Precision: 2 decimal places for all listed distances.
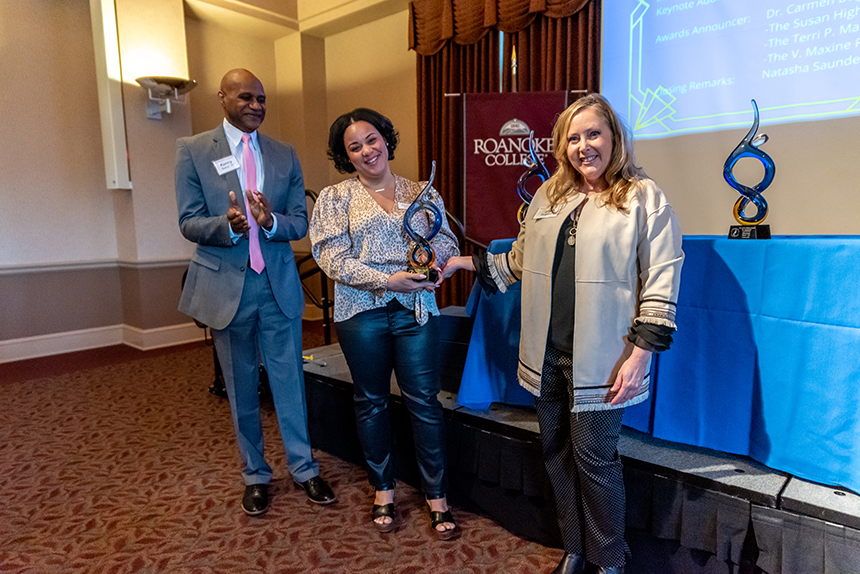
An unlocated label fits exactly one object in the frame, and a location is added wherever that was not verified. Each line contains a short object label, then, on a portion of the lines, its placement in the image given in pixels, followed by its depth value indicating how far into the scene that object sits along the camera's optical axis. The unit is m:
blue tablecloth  1.33
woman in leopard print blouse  1.65
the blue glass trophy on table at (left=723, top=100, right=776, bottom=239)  1.50
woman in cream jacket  1.23
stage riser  1.28
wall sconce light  4.11
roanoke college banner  3.23
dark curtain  3.38
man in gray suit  1.81
